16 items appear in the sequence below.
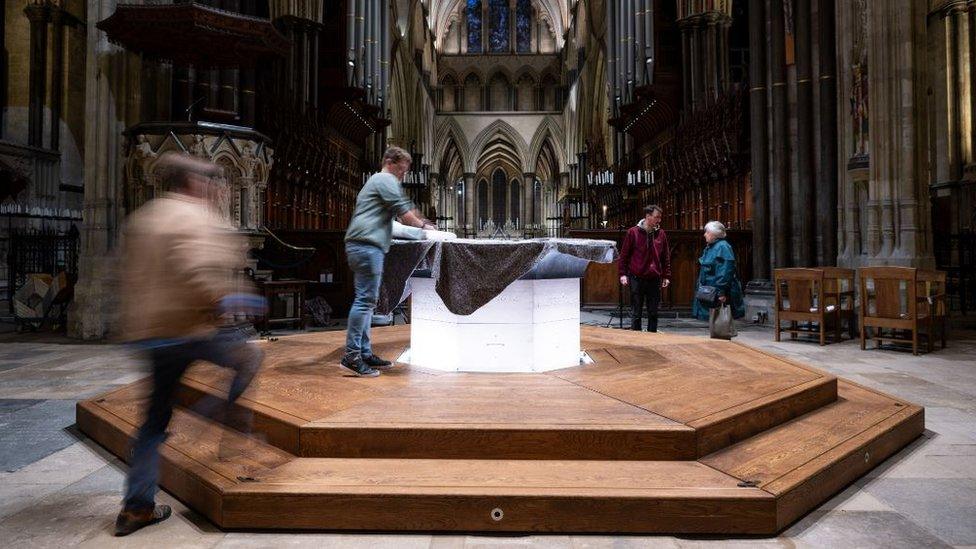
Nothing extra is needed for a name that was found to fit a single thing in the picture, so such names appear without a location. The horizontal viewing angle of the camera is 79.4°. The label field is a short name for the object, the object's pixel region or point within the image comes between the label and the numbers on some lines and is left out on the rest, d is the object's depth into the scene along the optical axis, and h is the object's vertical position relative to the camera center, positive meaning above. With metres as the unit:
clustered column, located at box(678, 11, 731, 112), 12.58 +4.92
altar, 3.44 -0.11
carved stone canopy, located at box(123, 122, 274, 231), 7.21 +1.61
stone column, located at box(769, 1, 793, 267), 9.12 +1.68
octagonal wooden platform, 2.15 -0.75
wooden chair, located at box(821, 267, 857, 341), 6.99 -0.17
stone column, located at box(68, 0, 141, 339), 7.45 +1.64
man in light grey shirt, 3.34 +0.32
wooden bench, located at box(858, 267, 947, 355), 6.02 -0.24
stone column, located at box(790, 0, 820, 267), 8.84 +2.13
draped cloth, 3.43 +0.11
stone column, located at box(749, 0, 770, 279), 9.47 +2.09
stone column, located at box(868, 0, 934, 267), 7.33 +1.88
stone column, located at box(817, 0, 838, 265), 8.52 +2.32
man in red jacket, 6.14 +0.19
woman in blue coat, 5.33 +0.10
